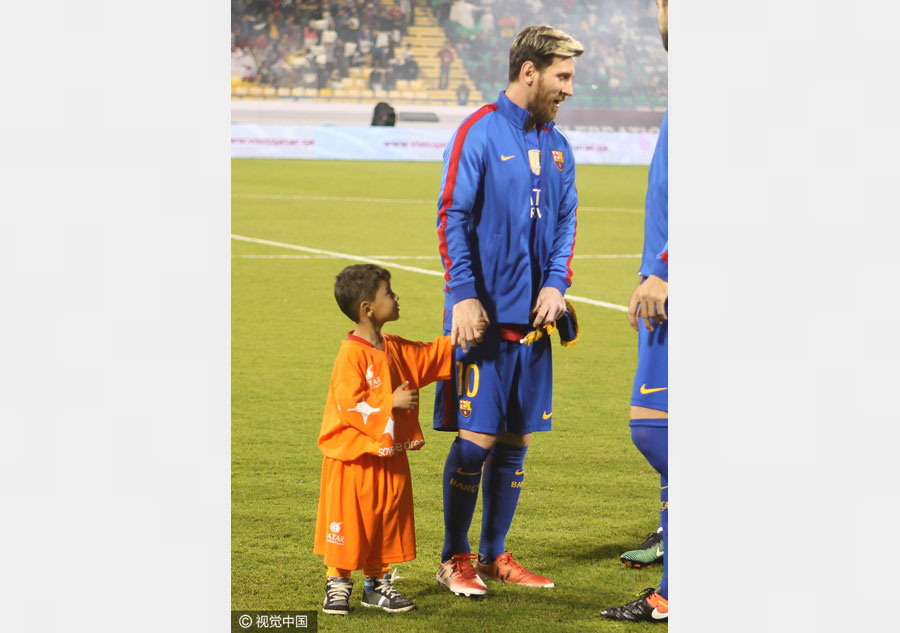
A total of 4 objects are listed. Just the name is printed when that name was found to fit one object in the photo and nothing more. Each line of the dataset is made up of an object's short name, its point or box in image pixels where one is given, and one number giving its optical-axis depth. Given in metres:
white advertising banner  52.50
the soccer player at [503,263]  6.69
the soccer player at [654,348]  5.97
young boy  6.47
